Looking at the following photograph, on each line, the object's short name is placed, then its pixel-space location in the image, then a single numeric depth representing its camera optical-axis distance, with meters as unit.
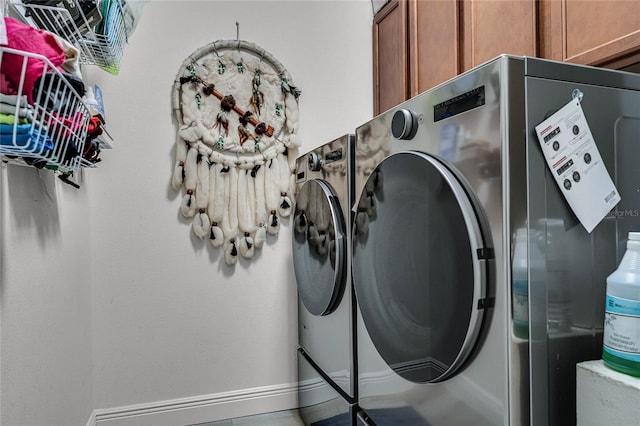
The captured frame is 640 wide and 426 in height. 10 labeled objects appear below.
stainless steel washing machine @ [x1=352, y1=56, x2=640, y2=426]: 0.83
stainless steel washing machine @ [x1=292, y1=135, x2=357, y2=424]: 1.56
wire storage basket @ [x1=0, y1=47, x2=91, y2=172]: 0.77
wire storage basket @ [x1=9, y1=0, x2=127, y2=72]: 1.05
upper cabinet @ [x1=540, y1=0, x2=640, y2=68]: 1.10
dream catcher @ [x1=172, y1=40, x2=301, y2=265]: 2.10
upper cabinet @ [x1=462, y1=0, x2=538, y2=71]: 1.37
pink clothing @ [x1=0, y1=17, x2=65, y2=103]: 0.77
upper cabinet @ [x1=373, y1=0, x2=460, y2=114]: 1.72
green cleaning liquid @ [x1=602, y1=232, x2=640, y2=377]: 0.80
